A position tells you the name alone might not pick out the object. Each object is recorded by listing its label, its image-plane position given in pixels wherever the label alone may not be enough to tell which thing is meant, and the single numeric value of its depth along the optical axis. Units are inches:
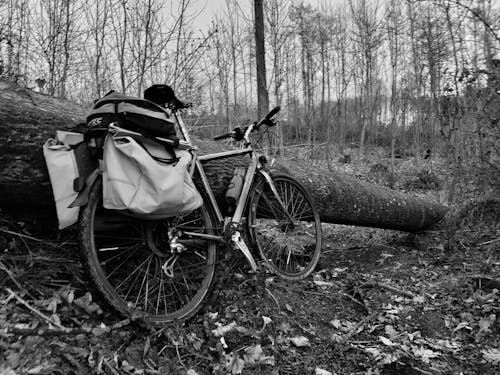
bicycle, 78.4
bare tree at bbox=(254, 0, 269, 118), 361.4
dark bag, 81.5
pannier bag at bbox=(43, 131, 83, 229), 78.9
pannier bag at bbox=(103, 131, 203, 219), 74.1
